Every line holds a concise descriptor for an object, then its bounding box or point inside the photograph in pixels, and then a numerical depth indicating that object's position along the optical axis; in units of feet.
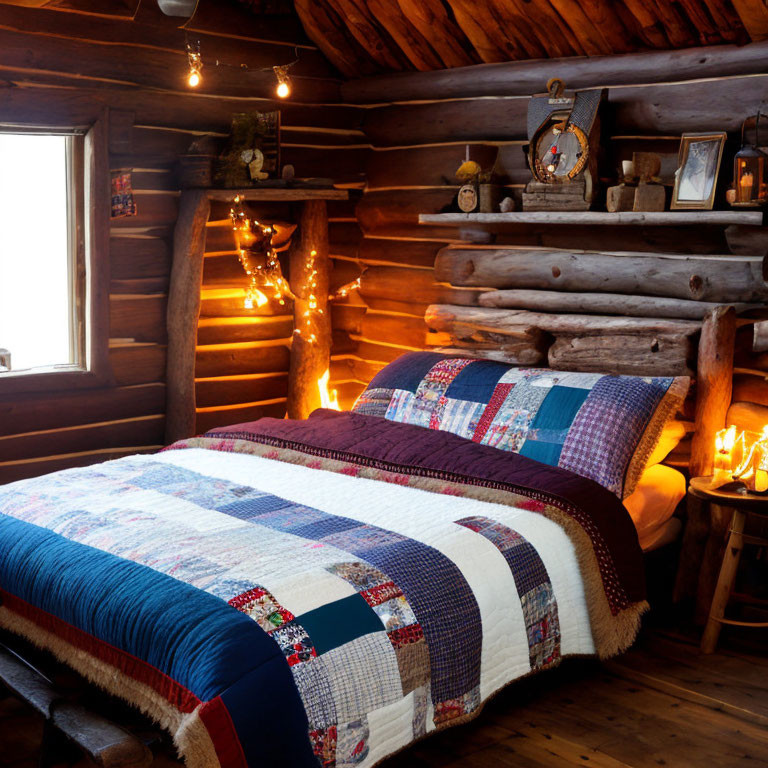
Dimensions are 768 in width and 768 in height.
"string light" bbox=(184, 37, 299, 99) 14.94
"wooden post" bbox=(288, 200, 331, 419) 17.58
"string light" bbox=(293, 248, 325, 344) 17.74
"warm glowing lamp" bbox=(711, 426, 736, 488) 12.77
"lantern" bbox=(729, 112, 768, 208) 12.69
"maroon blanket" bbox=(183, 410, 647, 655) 11.34
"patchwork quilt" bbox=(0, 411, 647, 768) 8.26
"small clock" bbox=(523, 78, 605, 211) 14.30
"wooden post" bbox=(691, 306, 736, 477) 13.37
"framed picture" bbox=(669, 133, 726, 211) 13.33
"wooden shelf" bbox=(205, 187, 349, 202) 15.97
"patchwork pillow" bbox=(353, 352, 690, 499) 12.57
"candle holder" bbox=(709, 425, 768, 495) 12.30
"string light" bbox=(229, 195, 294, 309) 16.84
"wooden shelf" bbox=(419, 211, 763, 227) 12.94
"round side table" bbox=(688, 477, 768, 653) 12.14
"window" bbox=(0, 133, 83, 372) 15.44
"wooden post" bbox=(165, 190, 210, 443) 16.22
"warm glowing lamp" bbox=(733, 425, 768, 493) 12.27
